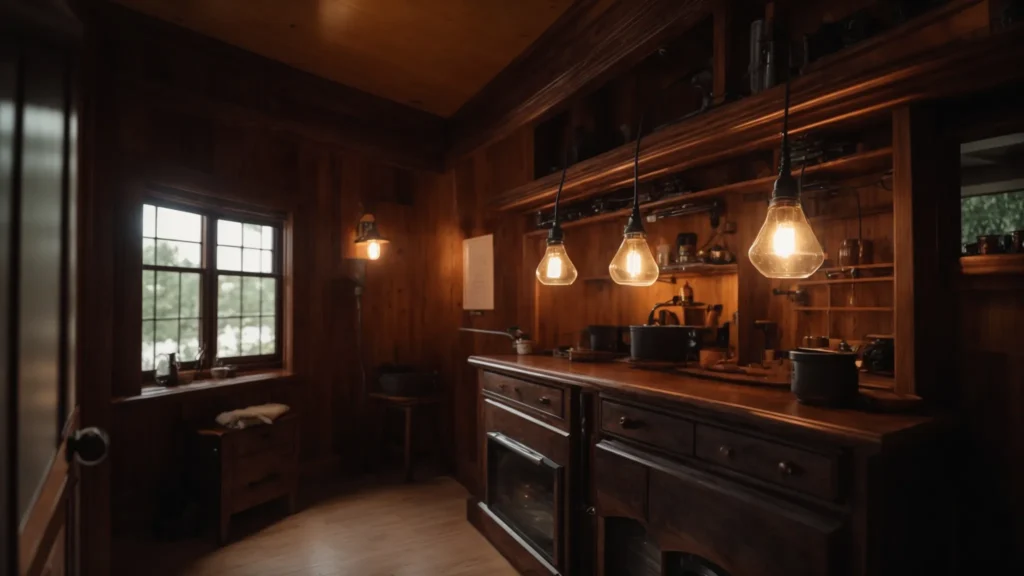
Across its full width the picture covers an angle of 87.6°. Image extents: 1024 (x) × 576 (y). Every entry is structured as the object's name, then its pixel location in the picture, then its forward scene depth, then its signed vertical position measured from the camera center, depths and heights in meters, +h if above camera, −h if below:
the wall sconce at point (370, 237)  4.11 +0.44
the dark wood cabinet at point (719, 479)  1.32 -0.57
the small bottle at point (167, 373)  3.27 -0.49
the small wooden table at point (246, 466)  3.03 -1.03
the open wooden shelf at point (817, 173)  1.95 +0.50
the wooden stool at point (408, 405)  3.99 -0.84
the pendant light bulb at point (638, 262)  2.14 +0.13
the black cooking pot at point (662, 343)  2.46 -0.23
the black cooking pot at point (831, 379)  1.53 -0.24
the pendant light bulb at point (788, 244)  1.53 +0.15
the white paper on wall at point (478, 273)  3.76 +0.15
